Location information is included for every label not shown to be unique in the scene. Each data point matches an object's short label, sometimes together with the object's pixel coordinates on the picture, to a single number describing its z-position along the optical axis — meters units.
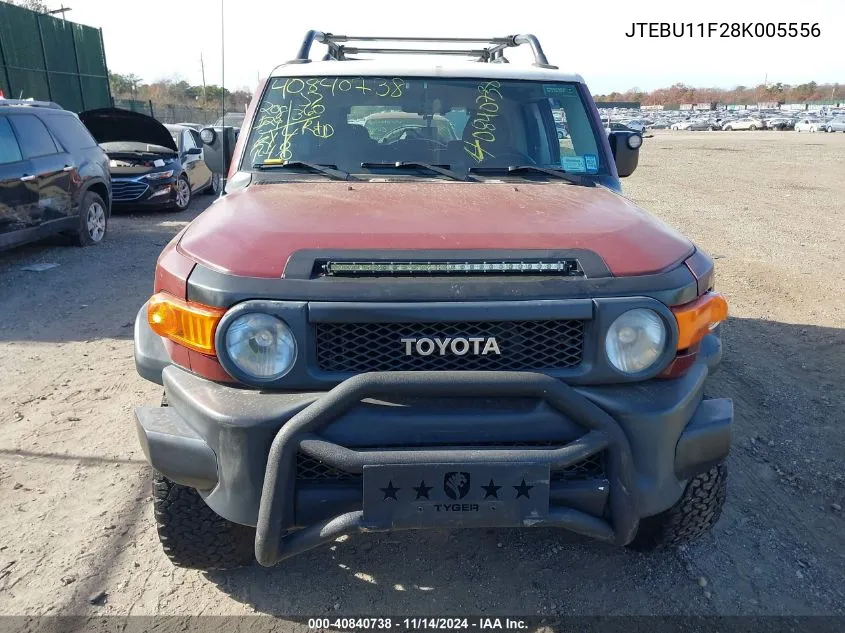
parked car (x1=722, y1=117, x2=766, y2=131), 60.47
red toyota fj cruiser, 2.09
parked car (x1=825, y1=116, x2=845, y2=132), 51.47
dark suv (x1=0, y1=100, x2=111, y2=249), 7.26
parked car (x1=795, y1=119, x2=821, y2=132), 53.47
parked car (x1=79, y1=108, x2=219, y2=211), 11.03
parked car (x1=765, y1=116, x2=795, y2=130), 59.03
